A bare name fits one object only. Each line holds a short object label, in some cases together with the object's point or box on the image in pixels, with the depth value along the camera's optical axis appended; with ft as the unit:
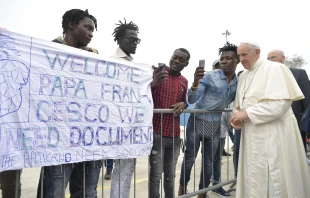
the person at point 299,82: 13.46
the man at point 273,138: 8.95
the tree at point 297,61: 88.89
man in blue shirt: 11.11
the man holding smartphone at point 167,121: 9.19
